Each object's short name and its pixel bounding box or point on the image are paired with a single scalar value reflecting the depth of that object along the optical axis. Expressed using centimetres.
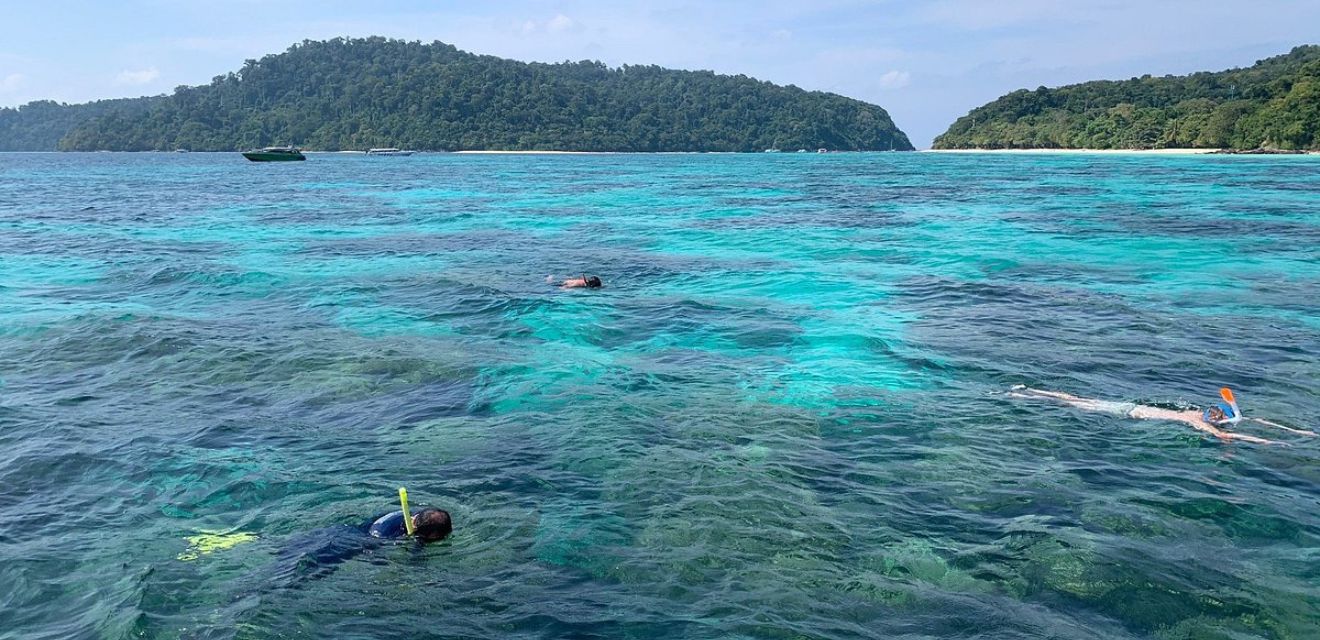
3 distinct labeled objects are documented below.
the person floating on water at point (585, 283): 2675
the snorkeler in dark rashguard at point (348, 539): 974
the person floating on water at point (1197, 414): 1368
